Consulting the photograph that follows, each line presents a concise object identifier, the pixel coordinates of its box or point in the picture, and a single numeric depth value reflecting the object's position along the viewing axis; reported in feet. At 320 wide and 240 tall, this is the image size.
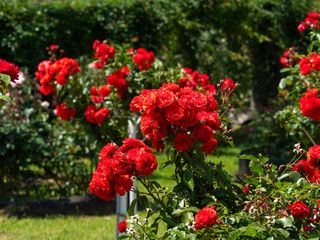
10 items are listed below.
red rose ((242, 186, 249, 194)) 11.89
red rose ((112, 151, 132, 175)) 11.52
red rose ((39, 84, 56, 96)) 14.89
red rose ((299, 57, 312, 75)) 14.53
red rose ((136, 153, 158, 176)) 11.51
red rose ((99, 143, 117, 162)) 11.68
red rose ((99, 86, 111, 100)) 14.87
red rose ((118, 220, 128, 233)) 11.89
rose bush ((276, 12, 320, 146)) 14.58
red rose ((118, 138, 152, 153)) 11.72
